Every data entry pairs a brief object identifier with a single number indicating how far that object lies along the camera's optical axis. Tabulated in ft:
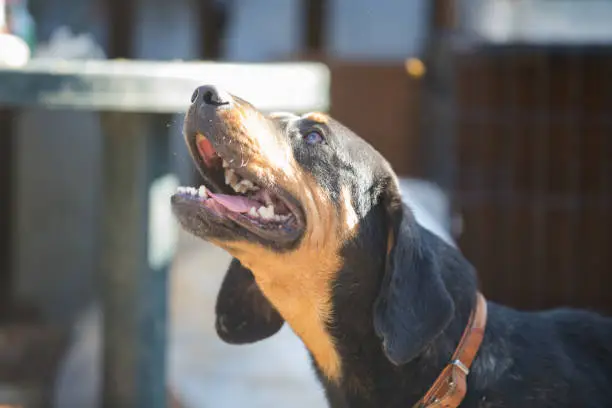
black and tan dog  14.19
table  19.53
